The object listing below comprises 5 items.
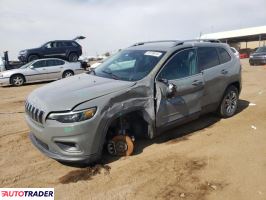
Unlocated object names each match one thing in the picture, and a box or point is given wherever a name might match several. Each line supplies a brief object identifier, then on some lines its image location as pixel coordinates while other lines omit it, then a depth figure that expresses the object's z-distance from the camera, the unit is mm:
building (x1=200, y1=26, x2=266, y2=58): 30981
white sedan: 10142
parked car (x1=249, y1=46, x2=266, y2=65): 14131
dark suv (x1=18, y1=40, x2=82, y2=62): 12890
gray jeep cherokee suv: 2739
